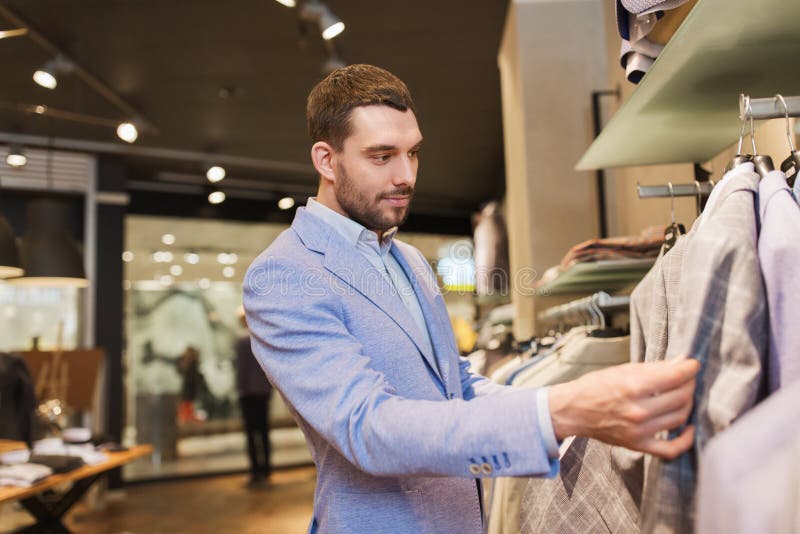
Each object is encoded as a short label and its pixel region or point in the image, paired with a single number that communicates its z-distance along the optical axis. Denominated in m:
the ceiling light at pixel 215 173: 7.57
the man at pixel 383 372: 0.95
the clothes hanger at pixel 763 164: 1.10
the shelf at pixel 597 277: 2.30
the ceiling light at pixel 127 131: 5.28
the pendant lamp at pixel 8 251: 4.77
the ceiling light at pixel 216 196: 9.12
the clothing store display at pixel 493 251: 5.29
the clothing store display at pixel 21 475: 3.62
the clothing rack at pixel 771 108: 1.14
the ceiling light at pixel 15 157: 6.44
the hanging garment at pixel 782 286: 0.89
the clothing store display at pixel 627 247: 2.29
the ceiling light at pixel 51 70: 4.74
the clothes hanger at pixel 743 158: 1.15
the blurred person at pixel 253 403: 8.20
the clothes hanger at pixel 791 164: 1.09
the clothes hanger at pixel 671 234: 1.69
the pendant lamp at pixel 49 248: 5.46
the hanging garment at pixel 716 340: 0.89
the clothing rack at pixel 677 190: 1.64
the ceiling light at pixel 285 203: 9.84
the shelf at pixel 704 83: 1.15
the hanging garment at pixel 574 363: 2.05
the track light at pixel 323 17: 4.02
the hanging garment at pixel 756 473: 0.74
